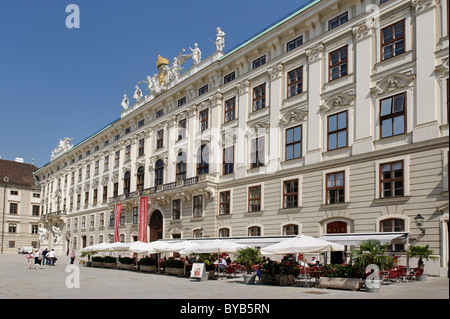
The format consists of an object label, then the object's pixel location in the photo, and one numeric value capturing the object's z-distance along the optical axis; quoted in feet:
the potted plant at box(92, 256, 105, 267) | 133.39
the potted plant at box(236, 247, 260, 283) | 87.97
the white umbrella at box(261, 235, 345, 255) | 69.31
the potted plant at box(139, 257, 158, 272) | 109.62
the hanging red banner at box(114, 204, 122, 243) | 170.75
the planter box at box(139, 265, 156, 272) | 109.49
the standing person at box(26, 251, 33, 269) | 122.52
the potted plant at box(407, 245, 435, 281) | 72.79
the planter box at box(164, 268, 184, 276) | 97.60
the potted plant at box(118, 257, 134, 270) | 120.06
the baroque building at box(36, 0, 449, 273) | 82.43
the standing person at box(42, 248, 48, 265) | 143.67
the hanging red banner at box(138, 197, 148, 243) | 155.36
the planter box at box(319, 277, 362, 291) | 63.93
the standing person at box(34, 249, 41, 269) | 121.19
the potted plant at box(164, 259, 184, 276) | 97.76
